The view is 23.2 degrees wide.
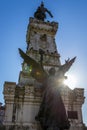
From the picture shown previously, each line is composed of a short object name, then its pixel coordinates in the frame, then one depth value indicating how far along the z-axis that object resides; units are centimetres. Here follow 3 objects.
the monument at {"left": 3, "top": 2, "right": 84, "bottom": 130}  1210
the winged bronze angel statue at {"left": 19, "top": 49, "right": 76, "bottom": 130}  1170
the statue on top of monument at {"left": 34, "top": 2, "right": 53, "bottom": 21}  2427
